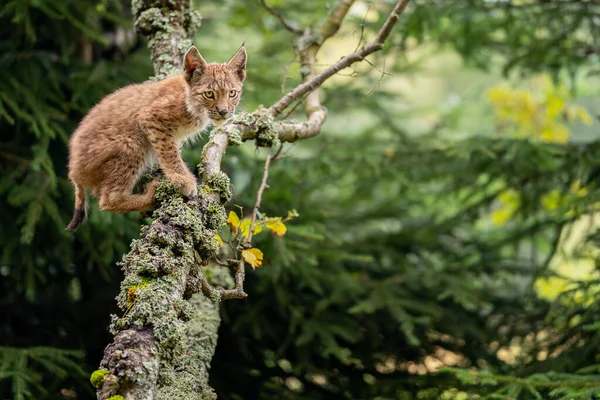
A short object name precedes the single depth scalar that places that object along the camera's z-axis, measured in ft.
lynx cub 13.17
